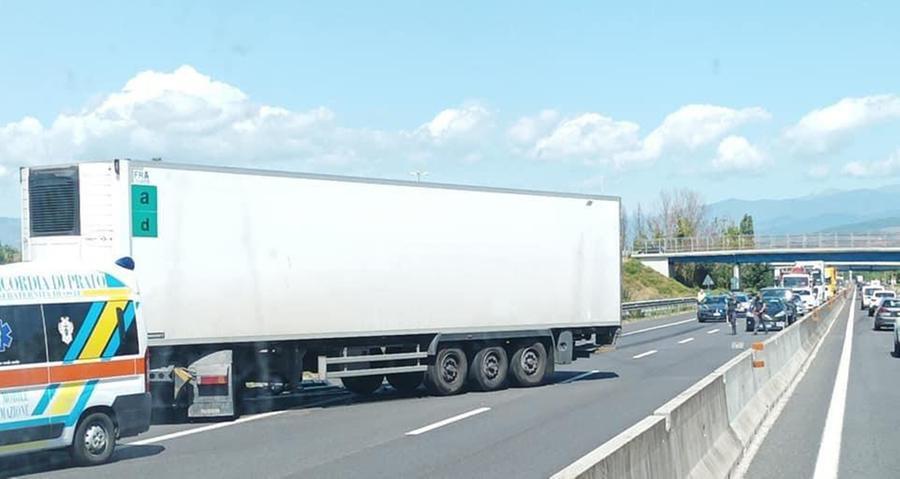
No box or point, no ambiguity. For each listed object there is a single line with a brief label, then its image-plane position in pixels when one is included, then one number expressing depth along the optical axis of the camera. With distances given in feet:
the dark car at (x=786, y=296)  169.70
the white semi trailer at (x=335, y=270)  54.34
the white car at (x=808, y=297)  211.20
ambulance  39.06
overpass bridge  275.80
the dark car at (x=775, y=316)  157.90
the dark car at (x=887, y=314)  156.66
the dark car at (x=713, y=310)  192.95
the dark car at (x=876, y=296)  220.35
